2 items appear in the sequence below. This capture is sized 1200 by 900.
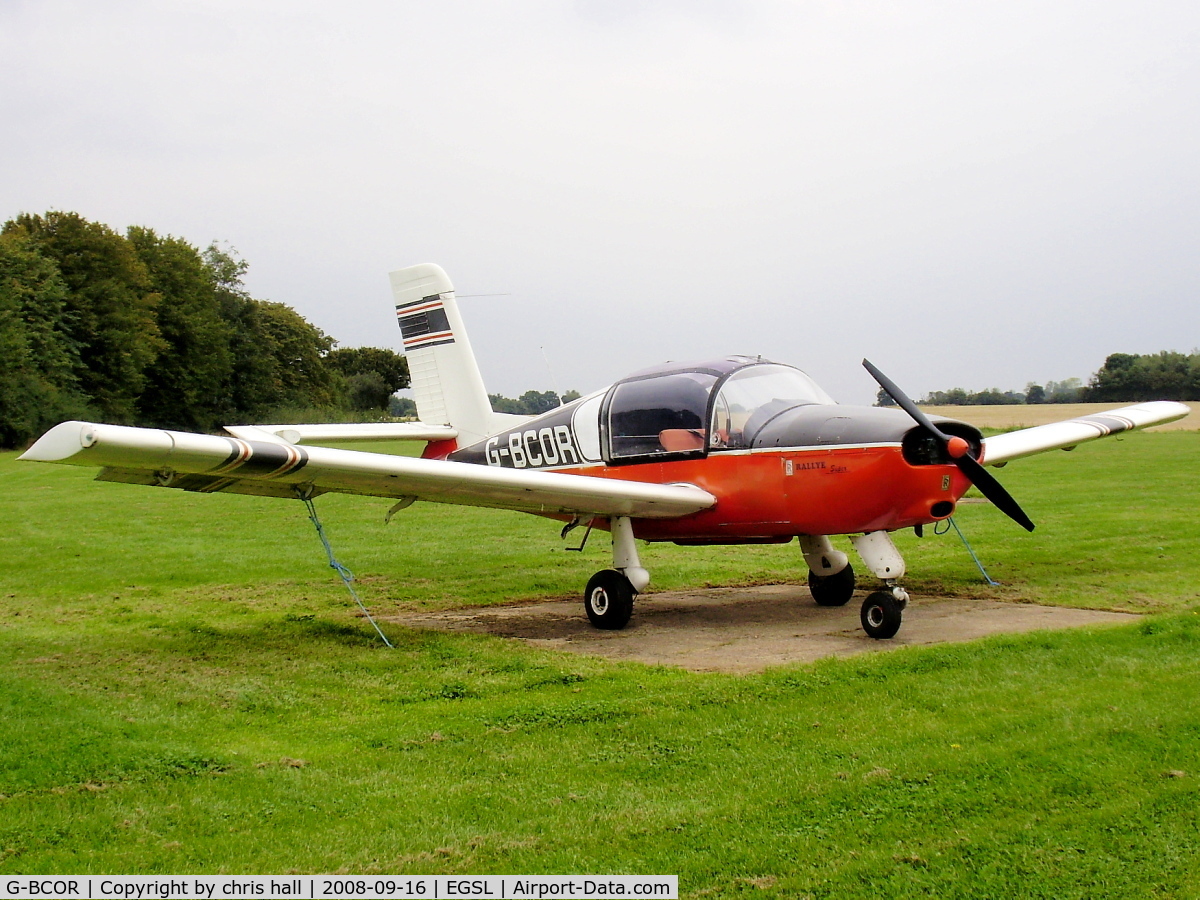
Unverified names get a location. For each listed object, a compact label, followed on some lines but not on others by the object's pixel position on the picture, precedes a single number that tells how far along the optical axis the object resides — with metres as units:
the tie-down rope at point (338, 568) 8.49
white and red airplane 7.49
